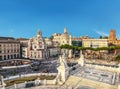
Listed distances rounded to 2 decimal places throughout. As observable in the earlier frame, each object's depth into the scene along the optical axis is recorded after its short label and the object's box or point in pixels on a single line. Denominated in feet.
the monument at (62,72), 59.26
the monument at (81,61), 76.51
